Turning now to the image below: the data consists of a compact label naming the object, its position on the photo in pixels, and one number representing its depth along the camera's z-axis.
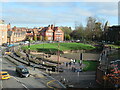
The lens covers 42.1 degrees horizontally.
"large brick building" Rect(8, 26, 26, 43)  58.11
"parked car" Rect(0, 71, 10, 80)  17.54
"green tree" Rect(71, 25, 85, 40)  82.38
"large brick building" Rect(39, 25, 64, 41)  75.42
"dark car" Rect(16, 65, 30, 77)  18.72
